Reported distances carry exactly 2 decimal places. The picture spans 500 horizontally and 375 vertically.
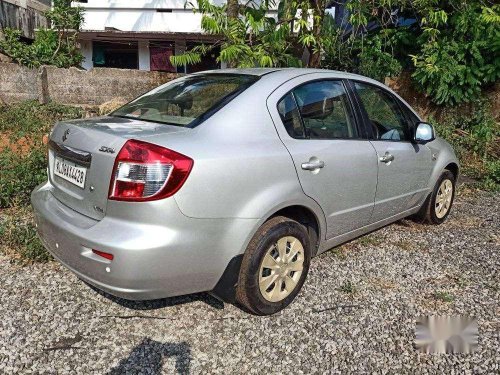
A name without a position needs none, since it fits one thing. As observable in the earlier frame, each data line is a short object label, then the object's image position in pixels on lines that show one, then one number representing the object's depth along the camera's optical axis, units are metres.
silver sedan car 2.12
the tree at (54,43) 9.49
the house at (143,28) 16.41
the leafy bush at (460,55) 7.14
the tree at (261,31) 5.61
